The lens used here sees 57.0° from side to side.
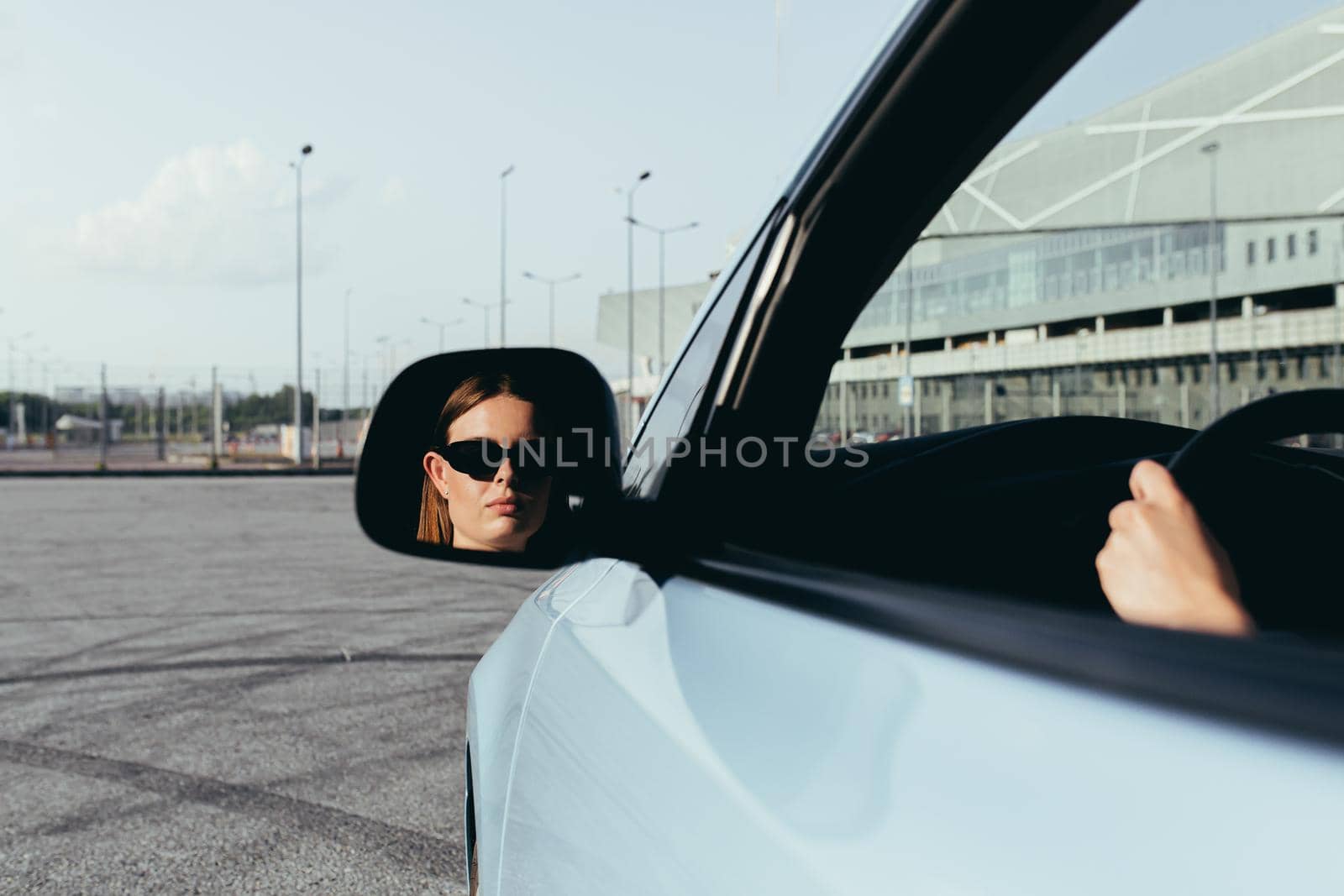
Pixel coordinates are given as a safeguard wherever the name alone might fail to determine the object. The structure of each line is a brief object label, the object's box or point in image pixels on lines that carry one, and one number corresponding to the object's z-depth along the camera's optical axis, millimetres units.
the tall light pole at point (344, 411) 44306
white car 655
